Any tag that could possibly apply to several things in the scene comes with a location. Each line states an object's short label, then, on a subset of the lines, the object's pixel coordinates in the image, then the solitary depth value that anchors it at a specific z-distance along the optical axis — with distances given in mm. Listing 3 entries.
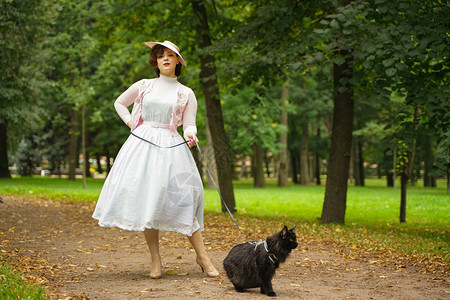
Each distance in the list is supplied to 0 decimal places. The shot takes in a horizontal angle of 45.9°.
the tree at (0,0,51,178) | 14688
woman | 5273
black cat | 4609
